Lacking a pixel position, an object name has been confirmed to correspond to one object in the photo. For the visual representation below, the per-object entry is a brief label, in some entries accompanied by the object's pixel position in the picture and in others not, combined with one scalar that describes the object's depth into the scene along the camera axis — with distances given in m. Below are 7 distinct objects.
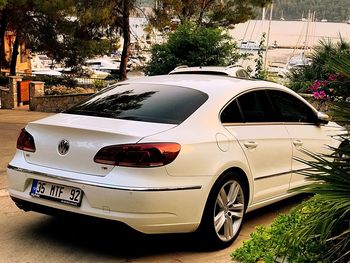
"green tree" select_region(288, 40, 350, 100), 14.12
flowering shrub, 9.26
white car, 4.04
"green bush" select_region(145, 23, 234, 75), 15.14
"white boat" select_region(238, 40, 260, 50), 36.34
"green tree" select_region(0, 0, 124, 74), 23.20
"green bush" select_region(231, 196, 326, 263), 3.19
